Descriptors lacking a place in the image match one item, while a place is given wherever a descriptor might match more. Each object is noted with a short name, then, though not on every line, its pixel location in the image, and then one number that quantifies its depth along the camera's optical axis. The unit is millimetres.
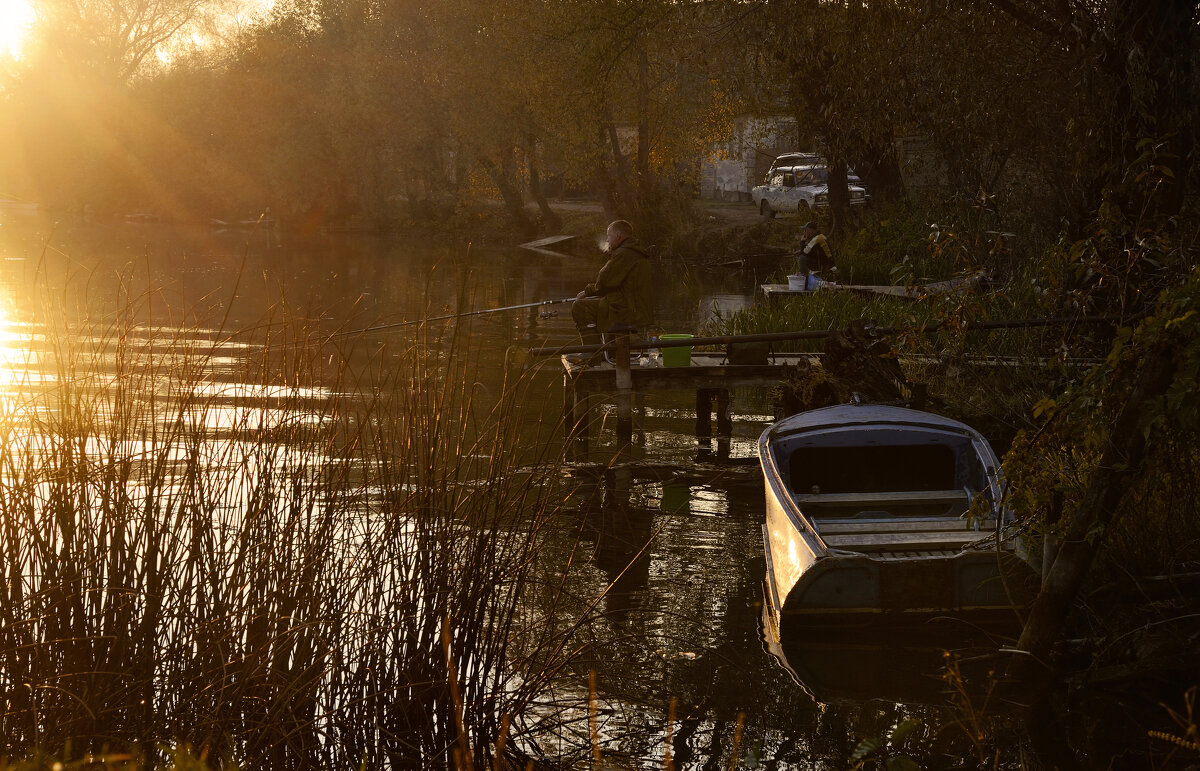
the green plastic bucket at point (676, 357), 12789
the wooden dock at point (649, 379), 12438
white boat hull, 7480
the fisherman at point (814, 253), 21422
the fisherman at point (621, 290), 13336
